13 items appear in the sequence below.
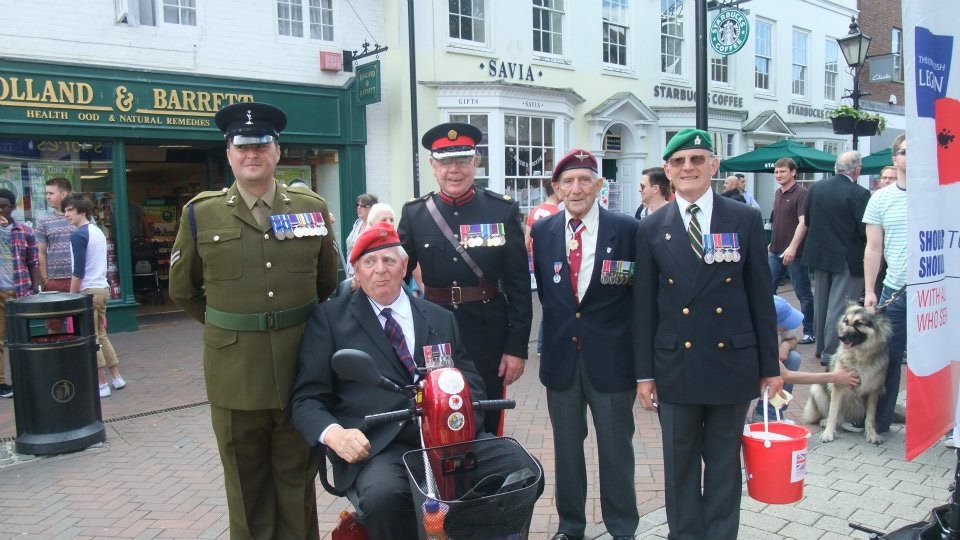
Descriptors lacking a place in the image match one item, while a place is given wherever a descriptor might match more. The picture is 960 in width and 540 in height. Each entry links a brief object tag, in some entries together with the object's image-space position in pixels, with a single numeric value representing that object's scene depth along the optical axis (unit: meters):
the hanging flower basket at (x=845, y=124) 12.34
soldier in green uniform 3.15
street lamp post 11.94
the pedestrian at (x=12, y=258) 6.91
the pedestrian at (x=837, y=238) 7.18
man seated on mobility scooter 2.68
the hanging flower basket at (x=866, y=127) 12.76
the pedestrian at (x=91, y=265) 6.79
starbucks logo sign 12.70
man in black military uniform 3.89
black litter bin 5.33
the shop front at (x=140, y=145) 9.23
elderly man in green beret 3.15
